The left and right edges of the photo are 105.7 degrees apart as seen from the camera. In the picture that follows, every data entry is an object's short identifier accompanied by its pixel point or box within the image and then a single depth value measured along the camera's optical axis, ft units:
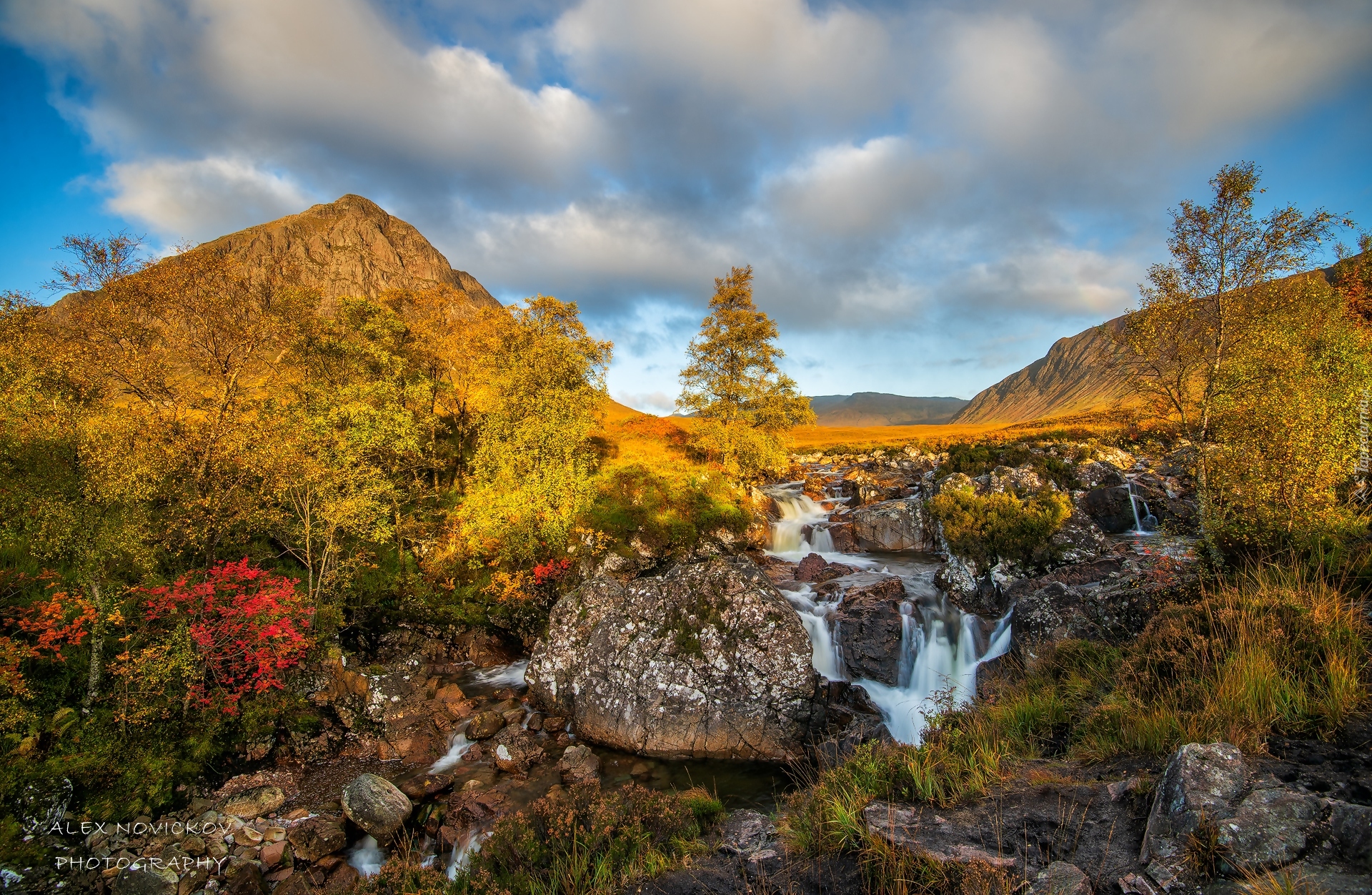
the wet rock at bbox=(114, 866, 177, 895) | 33.58
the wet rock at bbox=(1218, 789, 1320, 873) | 14.85
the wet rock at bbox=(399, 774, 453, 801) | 44.96
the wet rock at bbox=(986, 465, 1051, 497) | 92.84
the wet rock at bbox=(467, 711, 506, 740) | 53.31
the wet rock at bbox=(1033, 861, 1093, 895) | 15.85
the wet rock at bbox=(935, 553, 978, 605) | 71.51
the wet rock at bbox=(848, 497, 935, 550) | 111.96
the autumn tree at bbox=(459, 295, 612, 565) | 75.05
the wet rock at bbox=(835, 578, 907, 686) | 60.59
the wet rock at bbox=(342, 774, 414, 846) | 40.19
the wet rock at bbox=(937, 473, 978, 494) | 93.34
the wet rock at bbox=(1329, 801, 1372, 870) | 14.02
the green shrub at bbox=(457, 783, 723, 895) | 24.12
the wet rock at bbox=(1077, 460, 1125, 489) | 107.55
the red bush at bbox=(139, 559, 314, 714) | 46.11
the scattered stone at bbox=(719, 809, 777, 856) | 24.93
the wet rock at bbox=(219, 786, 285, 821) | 40.86
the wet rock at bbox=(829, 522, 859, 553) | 115.14
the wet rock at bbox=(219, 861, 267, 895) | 34.78
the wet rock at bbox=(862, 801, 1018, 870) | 18.30
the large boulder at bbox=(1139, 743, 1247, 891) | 15.94
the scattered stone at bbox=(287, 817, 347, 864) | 38.01
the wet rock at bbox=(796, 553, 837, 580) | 94.43
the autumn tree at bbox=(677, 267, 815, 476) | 119.44
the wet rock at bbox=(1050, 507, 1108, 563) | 69.10
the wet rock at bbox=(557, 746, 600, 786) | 45.21
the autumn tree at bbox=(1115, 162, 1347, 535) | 57.72
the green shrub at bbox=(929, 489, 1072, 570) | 71.26
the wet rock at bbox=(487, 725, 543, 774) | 48.21
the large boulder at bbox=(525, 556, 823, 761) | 48.52
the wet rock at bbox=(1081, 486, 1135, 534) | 97.19
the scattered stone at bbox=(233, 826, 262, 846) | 38.37
